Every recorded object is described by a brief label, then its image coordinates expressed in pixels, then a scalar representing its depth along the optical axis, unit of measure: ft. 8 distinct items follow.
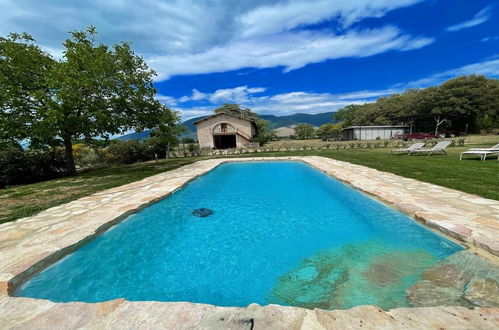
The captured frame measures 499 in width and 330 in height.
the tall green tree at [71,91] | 28.35
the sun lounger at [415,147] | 44.96
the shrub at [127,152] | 56.95
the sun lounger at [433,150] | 42.04
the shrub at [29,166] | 32.63
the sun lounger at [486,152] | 32.24
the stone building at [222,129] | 94.48
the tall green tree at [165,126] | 38.93
